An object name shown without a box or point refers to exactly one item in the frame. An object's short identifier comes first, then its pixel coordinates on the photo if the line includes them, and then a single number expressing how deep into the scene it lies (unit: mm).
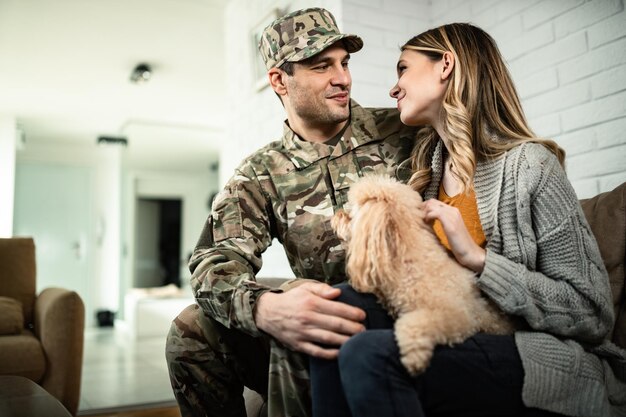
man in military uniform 1297
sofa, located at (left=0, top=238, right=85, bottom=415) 2881
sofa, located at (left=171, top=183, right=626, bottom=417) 1429
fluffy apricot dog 1147
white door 8102
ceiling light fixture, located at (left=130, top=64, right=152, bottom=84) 5363
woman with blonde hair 1109
